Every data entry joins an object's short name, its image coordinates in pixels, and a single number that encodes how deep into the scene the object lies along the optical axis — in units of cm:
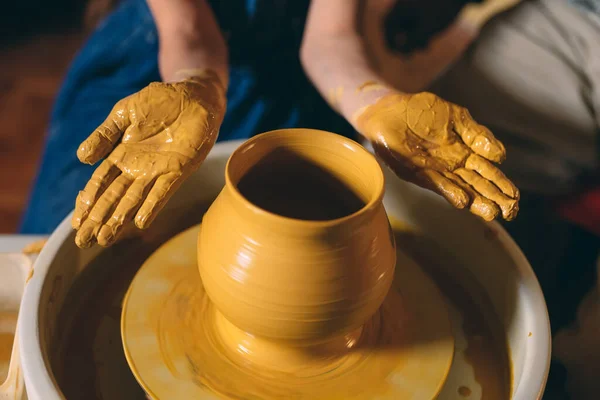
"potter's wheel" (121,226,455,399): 83
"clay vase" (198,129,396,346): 72
